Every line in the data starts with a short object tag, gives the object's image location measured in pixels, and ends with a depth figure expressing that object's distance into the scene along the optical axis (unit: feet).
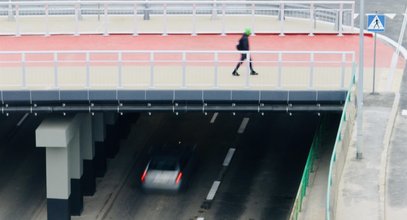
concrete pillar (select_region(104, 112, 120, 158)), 159.74
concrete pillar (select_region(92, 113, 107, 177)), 153.58
